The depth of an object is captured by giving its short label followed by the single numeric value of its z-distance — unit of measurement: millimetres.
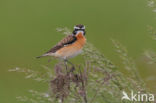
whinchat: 9211
